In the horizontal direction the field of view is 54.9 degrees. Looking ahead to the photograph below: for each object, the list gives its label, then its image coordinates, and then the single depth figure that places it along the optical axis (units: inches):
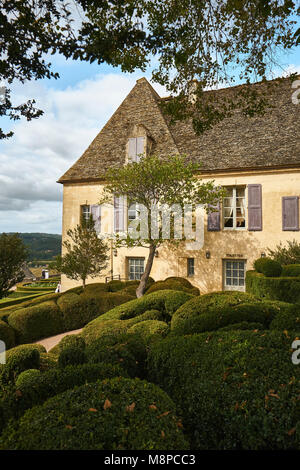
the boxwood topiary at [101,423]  79.1
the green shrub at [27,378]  129.9
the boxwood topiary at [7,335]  298.1
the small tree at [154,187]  461.1
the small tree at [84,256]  515.5
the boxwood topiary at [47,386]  123.4
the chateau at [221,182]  523.2
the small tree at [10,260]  362.9
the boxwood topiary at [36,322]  342.6
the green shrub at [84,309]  377.4
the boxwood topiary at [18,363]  166.7
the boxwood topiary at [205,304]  207.3
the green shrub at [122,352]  142.7
